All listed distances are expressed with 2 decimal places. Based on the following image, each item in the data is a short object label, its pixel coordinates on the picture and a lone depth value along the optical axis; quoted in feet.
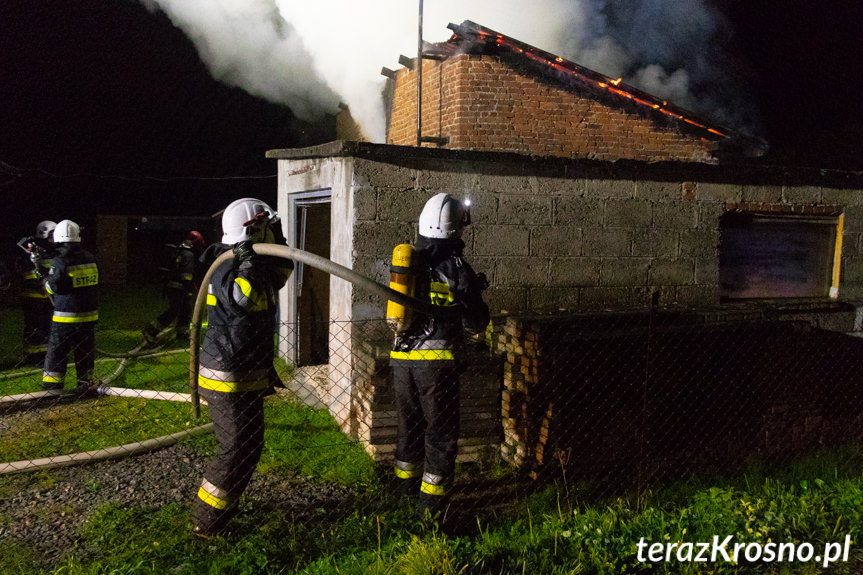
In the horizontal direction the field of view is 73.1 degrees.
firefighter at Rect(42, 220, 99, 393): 19.31
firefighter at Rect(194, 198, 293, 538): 10.67
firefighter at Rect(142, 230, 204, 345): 28.99
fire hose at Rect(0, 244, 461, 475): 9.46
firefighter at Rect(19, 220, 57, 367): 22.94
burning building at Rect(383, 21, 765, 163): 29.99
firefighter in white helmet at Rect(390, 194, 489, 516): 11.76
